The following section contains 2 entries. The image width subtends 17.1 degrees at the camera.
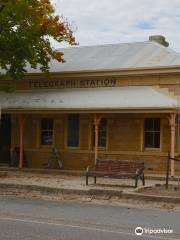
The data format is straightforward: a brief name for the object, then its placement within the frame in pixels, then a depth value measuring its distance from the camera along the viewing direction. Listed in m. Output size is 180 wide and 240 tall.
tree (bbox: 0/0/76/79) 21.16
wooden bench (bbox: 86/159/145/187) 18.11
